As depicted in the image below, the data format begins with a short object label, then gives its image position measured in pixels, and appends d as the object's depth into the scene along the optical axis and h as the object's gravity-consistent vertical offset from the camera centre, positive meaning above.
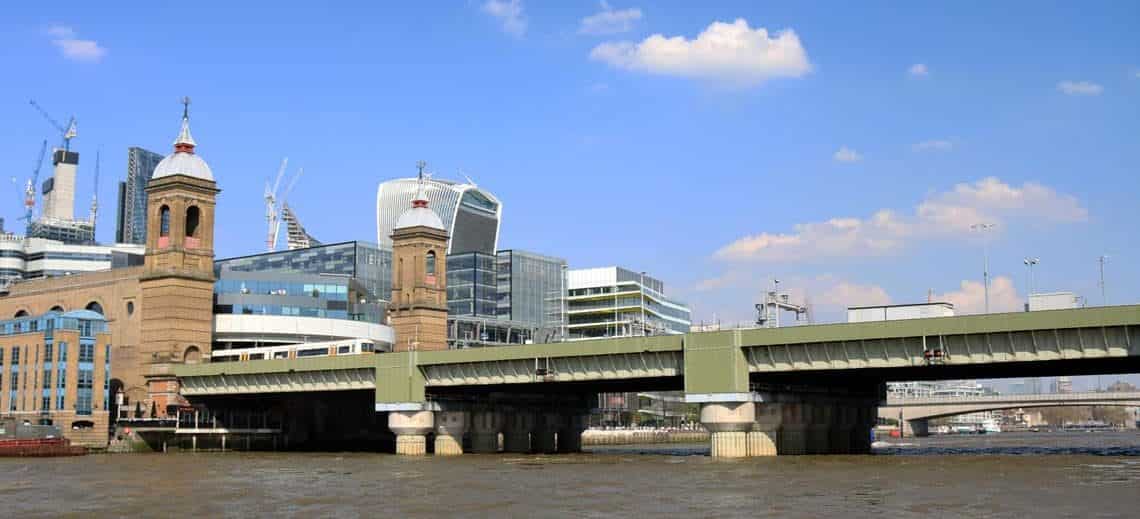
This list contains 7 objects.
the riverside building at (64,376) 121.69 +3.28
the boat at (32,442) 109.25 -3.24
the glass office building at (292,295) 154.38 +15.37
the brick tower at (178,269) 134.12 +16.16
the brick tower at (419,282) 173.25 +18.30
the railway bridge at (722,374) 80.38 +2.66
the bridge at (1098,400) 193.38 +0.64
